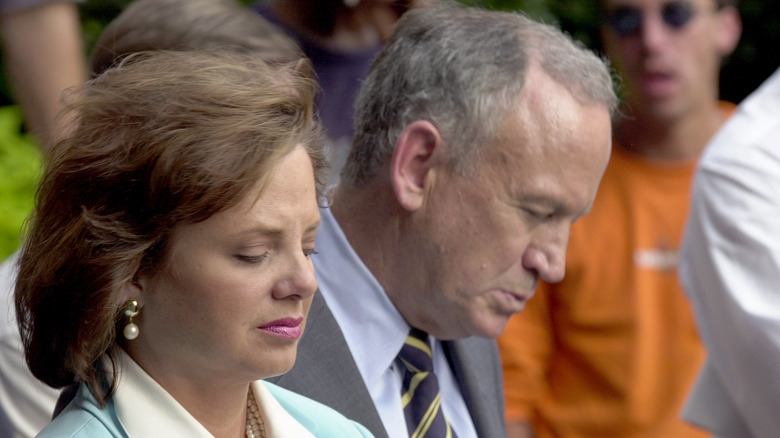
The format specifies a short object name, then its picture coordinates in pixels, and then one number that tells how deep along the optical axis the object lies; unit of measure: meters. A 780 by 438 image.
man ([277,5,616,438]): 4.34
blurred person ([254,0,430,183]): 6.67
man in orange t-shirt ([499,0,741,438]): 6.76
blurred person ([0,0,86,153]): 6.52
